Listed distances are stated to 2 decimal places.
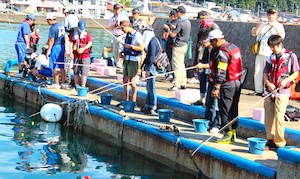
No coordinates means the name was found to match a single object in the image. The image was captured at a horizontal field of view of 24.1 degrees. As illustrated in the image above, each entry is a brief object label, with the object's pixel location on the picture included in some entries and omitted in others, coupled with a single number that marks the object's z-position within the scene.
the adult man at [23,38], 18.08
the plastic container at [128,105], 13.55
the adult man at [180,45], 14.91
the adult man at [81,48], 15.31
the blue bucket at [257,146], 10.02
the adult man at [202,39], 12.89
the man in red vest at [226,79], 10.58
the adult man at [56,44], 16.19
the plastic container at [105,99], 14.38
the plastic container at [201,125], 11.53
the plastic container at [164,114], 12.52
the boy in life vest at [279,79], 9.98
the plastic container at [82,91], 15.25
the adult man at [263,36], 13.62
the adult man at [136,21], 16.03
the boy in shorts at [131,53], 13.23
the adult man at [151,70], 13.15
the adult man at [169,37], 15.73
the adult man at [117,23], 17.39
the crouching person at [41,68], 16.83
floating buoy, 14.80
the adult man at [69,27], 15.99
